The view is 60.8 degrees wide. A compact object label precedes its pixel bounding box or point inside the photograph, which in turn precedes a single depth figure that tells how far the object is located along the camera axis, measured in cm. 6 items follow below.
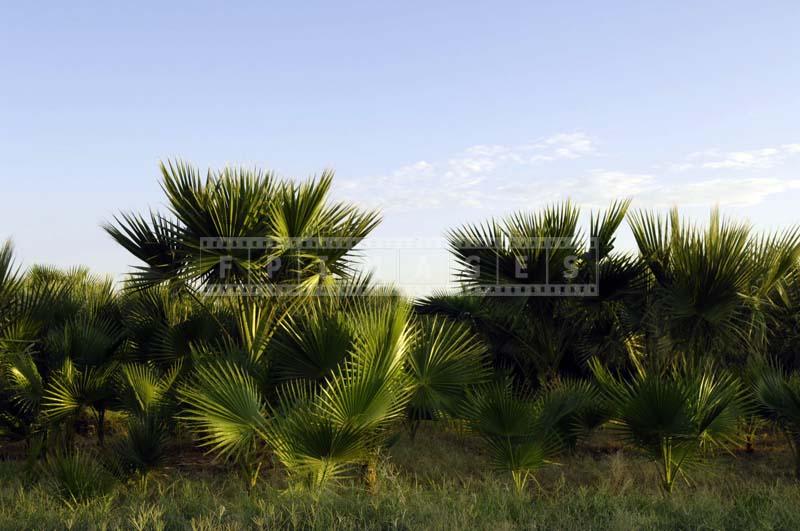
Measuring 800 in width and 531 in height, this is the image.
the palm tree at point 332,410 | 624
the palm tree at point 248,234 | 871
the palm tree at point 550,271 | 1107
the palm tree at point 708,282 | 944
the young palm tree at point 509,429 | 707
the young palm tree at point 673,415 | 685
